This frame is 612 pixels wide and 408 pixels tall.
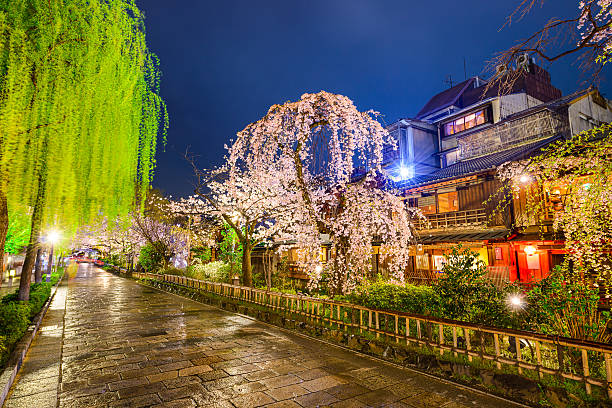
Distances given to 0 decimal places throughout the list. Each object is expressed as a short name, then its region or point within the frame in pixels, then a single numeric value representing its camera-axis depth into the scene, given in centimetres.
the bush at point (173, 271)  2327
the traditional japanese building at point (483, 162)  1873
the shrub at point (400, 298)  757
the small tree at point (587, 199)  658
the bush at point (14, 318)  698
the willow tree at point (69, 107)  520
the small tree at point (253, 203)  1531
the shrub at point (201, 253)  2874
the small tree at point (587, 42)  539
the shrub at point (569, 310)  598
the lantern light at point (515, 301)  827
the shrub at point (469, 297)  700
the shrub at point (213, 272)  1964
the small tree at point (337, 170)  1109
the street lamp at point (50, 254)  1936
